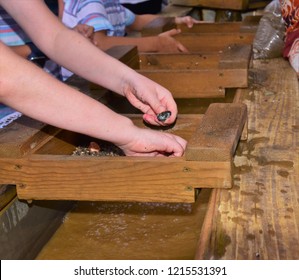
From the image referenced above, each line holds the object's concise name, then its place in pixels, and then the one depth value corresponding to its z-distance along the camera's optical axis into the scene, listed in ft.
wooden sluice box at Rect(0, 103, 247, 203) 4.63
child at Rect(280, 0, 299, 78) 8.52
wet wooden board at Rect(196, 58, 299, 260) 3.91
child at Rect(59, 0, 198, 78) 10.13
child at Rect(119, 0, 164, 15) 17.07
